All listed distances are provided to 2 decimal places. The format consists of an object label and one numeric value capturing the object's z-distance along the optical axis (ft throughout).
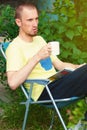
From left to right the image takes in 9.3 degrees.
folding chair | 14.91
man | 14.69
